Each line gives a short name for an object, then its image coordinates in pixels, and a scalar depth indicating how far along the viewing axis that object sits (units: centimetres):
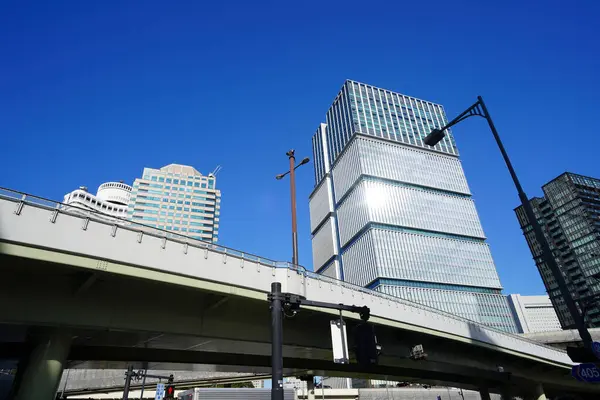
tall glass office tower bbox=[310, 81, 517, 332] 12306
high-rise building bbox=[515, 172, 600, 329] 15500
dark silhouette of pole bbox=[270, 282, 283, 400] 836
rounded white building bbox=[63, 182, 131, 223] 17075
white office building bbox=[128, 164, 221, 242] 15762
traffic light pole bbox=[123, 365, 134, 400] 2758
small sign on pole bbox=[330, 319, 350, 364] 958
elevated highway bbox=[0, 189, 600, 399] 1270
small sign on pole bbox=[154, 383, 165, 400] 3303
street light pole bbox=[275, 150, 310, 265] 1886
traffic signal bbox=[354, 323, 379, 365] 957
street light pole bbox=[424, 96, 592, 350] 825
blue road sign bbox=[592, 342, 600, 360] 814
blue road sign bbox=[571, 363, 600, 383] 815
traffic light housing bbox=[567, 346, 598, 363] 826
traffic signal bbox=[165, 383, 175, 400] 2362
